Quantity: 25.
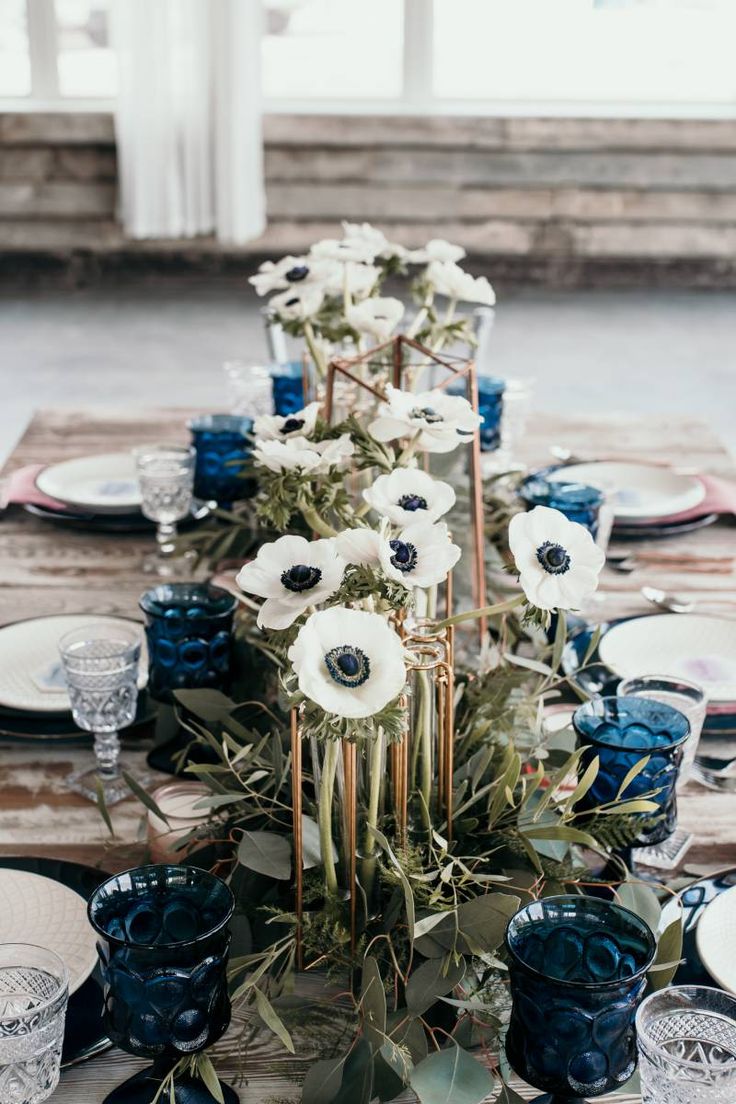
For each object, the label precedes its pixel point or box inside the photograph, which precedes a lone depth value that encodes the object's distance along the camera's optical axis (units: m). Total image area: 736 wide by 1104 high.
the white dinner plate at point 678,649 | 1.40
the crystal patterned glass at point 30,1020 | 0.72
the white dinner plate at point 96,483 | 1.84
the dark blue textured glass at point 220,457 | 1.74
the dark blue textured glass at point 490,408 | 1.96
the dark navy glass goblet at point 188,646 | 1.21
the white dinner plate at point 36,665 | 1.31
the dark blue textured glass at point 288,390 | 2.00
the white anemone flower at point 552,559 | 0.79
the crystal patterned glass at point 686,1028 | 0.70
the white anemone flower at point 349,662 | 0.67
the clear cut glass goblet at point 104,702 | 1.15
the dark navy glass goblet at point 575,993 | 0.69
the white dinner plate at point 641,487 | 1.83
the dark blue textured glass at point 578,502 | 1.47
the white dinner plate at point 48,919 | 0.92
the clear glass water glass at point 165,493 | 1.68
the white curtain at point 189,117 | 5.43
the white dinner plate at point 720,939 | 0.89
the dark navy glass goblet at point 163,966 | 0.73
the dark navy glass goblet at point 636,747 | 0.94
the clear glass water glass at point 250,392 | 2.12
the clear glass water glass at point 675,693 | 1.05
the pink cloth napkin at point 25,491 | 1.86
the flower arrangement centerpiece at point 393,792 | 0.73
